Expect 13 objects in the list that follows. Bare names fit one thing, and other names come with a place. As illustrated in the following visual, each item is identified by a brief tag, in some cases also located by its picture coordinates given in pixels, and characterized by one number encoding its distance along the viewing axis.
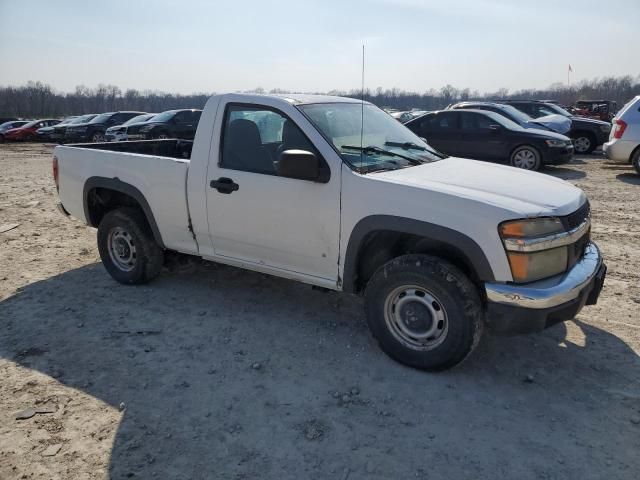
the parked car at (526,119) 14.16
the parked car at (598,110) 23.98
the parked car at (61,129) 26.09
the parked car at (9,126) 28.98
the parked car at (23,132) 28.53
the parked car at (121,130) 19.41
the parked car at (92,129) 24.30
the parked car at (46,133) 27.22
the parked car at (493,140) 11.98
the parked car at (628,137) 10.95
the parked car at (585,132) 15.80
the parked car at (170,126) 17.84
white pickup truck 3.12
